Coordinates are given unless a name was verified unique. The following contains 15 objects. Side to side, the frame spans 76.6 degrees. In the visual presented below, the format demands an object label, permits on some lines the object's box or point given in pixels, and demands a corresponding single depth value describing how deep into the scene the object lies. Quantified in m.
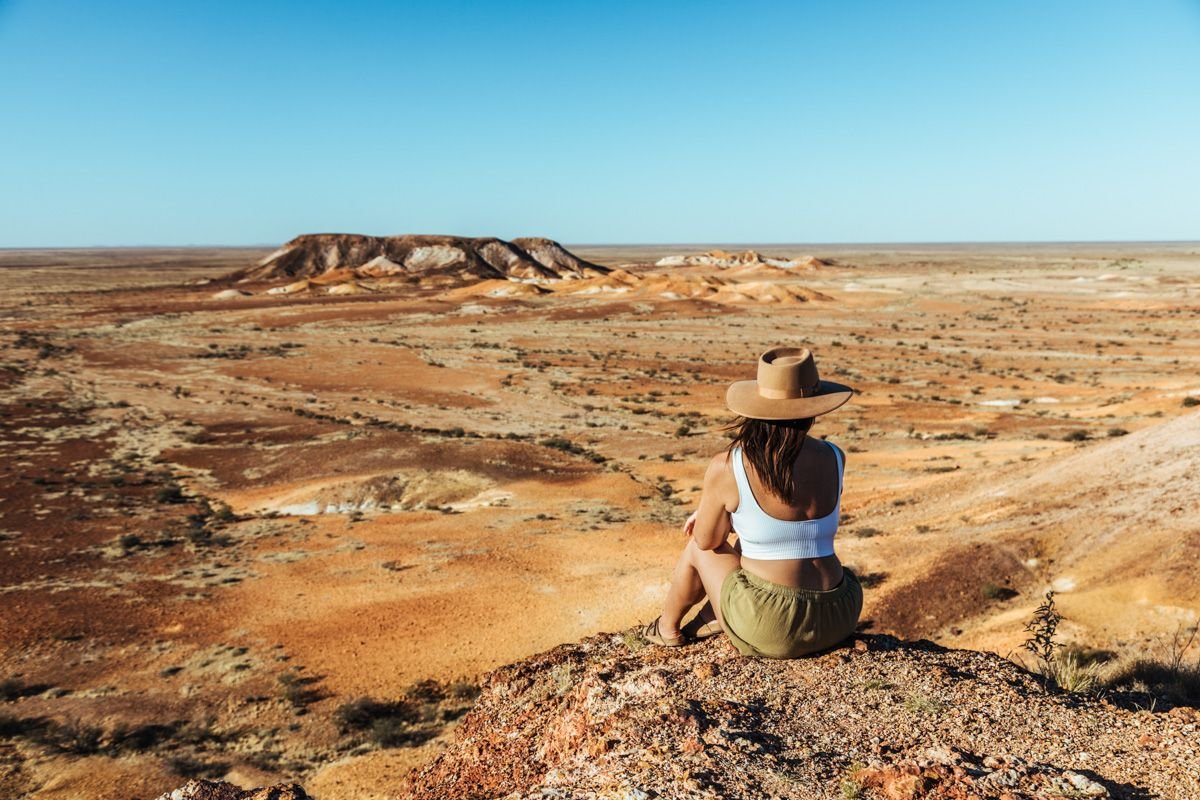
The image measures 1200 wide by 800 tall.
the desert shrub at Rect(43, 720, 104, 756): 8.49
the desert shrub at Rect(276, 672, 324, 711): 9.45
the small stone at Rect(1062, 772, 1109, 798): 3.14
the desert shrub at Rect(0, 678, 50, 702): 9.74
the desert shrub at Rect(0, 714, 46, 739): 8.81
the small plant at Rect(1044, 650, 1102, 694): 5.04
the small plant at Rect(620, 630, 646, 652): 5.30
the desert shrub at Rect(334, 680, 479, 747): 8.61
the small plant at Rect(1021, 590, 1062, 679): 5.92
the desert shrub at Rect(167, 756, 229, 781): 7.99
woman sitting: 4.12
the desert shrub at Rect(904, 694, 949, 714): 4.01
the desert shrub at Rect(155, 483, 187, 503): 19.48
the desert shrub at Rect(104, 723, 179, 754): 8.52
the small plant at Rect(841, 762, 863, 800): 3.20
